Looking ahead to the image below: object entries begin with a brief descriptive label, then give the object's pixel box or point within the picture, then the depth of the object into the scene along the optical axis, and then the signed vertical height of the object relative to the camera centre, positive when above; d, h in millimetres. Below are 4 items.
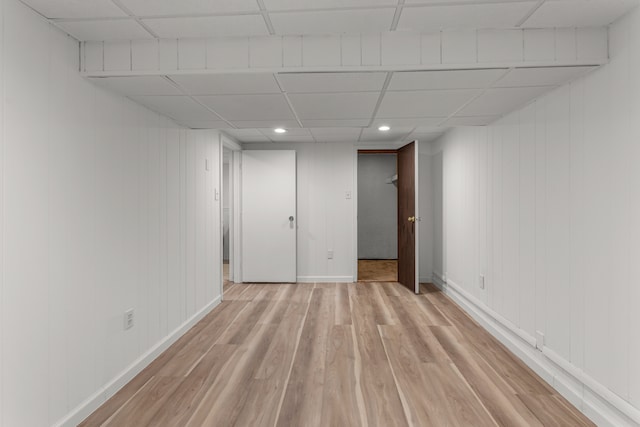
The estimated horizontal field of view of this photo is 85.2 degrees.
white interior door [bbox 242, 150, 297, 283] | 4988 -55
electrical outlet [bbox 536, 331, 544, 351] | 2320 -876
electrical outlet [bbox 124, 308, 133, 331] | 2250 -694
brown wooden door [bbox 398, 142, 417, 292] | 4488 -64
